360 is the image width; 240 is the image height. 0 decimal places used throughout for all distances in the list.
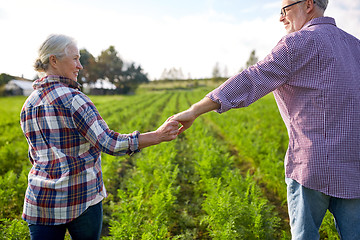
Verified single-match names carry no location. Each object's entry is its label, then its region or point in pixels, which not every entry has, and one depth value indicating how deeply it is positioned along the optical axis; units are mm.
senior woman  1512
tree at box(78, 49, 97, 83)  47969
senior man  1380
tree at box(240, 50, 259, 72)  47459
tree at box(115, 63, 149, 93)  51519
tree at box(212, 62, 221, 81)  61169
